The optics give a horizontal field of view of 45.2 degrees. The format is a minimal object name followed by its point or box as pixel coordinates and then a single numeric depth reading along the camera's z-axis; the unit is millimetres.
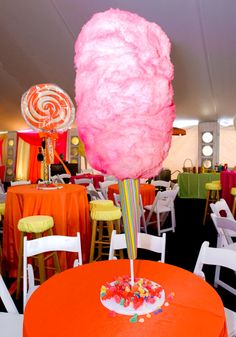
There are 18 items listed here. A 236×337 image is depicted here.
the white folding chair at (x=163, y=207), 4363
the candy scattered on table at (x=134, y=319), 1058
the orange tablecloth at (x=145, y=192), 4676
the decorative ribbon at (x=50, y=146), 3300
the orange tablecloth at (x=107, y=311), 1006
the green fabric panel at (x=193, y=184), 7861
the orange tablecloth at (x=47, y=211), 2854
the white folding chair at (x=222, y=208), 2753
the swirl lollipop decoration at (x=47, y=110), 3230
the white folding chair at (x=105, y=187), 5113
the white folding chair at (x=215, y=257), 1633
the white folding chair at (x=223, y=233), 2361
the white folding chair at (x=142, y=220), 4000
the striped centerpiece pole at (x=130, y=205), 1035
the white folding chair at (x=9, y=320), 1390
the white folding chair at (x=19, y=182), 4871
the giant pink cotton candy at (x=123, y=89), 881
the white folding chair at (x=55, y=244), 1841
